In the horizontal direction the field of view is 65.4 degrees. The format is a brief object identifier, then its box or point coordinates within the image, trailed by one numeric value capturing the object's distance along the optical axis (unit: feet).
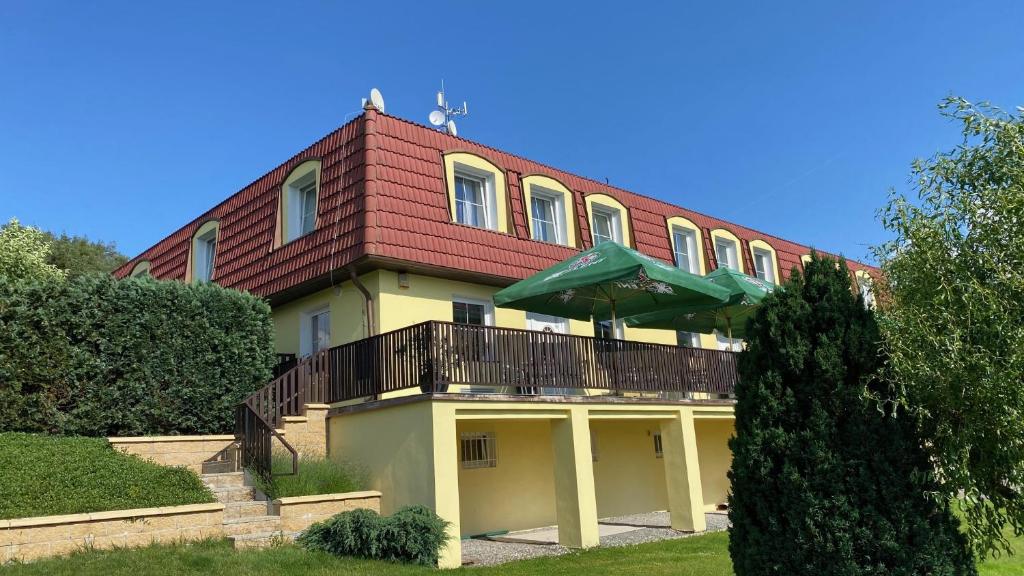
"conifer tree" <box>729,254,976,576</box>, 18.61
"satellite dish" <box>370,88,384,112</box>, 50.29
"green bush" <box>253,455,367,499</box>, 34.04
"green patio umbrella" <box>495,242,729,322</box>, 40.06
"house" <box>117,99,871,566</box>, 36.55
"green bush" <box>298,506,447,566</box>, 30.17
